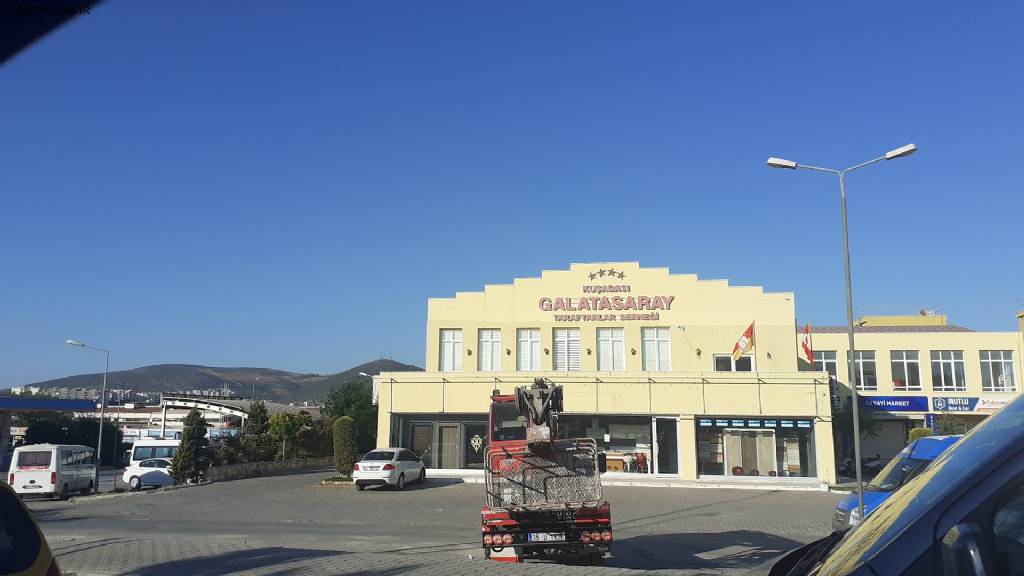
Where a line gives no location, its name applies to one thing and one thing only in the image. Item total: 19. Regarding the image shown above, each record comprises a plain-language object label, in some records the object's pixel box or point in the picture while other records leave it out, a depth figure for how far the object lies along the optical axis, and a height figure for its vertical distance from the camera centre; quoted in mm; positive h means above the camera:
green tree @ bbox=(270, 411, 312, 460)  40812 -1267
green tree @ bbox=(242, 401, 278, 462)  38781 -1638
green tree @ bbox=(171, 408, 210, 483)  32312 -2105
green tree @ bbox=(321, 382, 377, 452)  60344 -207
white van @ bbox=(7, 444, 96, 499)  27812 -2532
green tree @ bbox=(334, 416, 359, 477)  33250 -1963
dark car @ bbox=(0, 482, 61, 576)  4410 -868
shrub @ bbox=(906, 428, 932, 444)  35078 -1321
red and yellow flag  34188 +2844
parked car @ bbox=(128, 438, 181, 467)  38188 -2398
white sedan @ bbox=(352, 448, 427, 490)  29156 -2584
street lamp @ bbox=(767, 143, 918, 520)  16641 +5126
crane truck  12625 -1673
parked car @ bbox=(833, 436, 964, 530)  12711 -1152
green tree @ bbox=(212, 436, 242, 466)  35562 -2385
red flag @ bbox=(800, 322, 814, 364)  35875 +3023
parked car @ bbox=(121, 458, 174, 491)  33781 -3333
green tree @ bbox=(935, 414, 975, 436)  38219 -1038
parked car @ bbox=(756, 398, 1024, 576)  1929 -323
